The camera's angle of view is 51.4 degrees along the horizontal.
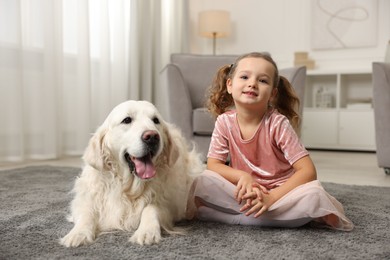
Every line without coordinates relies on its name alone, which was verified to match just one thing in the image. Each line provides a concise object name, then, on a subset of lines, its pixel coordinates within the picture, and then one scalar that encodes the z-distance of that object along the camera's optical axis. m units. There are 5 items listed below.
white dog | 1.43
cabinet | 5.00
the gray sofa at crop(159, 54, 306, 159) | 3.47
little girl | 1.49
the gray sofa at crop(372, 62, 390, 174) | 3.06
